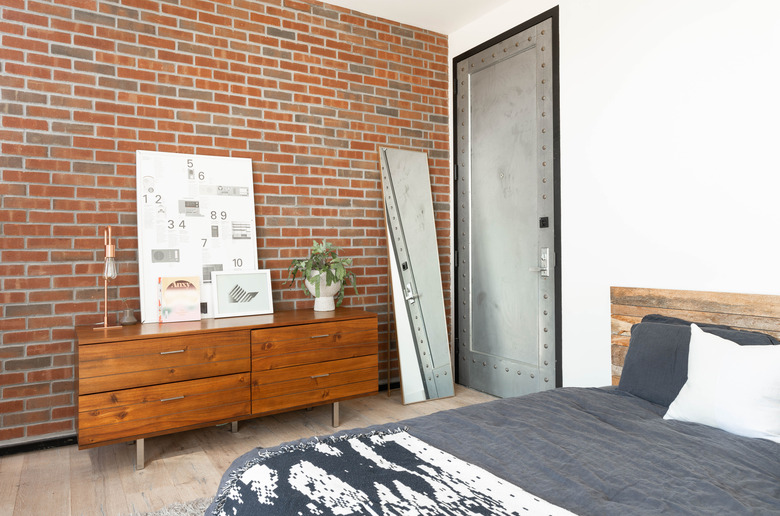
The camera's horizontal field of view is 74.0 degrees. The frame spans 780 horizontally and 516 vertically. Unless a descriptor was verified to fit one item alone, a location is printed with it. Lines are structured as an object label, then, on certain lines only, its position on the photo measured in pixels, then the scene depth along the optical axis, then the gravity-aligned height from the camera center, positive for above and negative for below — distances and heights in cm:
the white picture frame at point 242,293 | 319 -25
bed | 124 -60
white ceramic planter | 343 -29
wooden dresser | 246 -63
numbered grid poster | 303 +21
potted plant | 340 -15
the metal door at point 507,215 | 342 +25
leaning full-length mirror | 383 -21
